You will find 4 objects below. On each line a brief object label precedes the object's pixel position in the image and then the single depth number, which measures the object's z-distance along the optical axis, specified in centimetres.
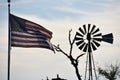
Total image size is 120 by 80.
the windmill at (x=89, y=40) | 4353
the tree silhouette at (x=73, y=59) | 4727
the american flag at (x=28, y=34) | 2891
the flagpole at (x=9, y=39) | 2747
